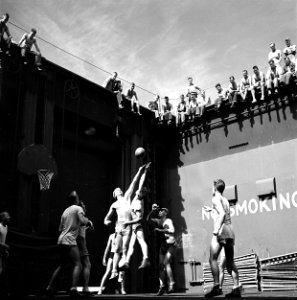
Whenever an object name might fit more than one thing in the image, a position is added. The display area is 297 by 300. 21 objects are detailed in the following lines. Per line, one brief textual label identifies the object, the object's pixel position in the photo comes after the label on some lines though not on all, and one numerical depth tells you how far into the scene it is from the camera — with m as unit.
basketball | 11.09
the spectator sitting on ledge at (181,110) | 17.56
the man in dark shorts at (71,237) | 7.21
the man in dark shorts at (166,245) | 10.50
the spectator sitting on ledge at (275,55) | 15.24
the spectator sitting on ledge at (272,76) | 15.02
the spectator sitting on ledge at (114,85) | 16.66
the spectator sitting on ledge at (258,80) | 15.28
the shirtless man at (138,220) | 10.11
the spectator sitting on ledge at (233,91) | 16.08
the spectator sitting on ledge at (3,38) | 12.92
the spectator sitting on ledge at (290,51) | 14.97
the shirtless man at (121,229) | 10.29
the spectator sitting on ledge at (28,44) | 13.57
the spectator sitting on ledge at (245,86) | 15.68
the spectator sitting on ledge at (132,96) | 17.00
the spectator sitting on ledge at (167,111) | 17.73
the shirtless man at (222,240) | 6.87
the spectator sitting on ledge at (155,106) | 18.06
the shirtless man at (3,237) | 8.60
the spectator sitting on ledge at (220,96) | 16.55
